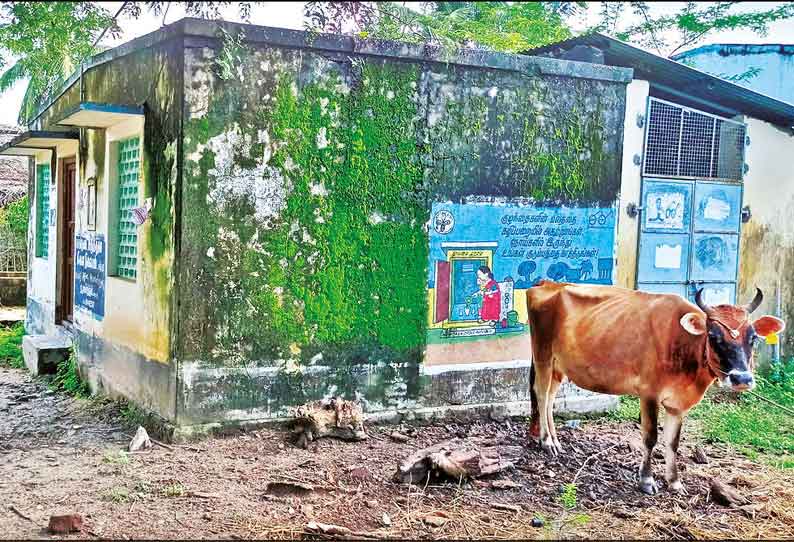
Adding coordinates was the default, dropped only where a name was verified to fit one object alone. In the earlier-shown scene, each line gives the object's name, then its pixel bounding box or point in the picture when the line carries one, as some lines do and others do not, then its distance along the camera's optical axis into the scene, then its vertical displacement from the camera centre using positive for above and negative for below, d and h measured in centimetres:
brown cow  557 -102
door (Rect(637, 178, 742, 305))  931 -35
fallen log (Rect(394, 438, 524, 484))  588 -188
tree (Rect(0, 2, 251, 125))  570 +124
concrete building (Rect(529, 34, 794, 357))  916 +30
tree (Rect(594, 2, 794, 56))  1441 +335
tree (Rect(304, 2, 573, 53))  595 +221
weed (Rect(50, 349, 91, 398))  897 -216
